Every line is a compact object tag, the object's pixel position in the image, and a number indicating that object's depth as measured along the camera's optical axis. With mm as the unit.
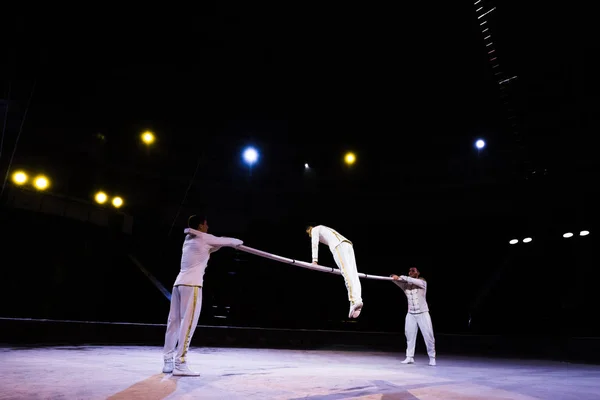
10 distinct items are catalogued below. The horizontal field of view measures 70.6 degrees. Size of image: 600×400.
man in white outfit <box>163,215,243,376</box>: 4957
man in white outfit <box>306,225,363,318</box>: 6709
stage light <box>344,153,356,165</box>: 18411
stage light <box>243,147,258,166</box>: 18234
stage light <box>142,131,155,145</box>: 16798
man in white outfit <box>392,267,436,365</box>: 8422
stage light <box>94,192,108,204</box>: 16016
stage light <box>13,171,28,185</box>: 13864
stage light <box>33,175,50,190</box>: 14373
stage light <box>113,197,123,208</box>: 16566
